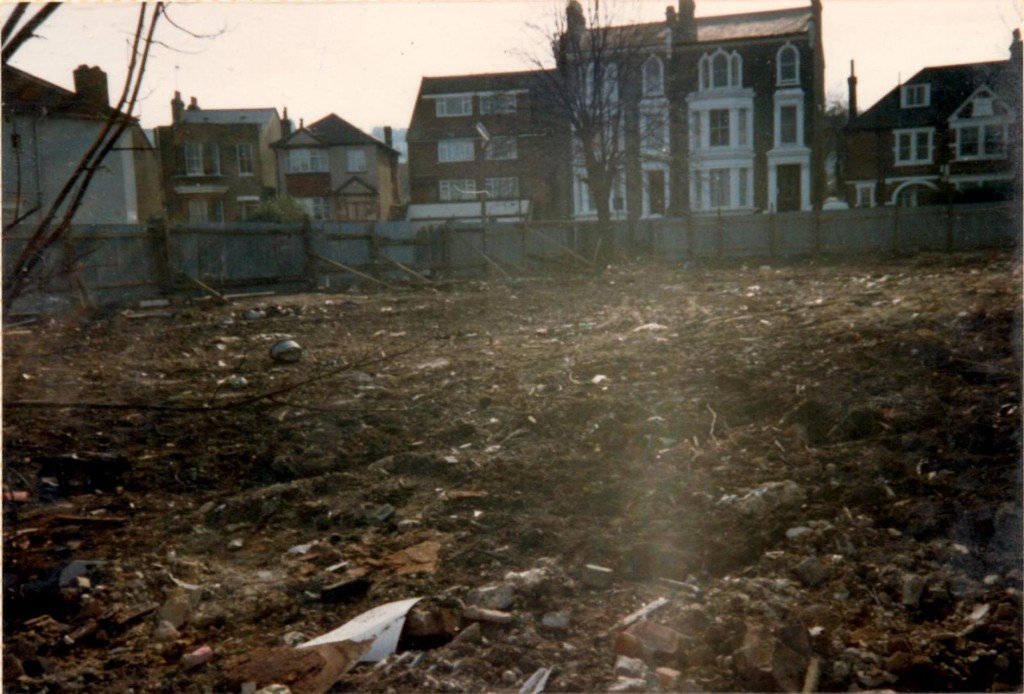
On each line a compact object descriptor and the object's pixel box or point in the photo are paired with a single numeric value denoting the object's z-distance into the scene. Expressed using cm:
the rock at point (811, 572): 317
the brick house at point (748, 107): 3092
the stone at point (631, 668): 263
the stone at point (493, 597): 312
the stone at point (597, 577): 329
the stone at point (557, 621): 297
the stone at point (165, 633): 308
